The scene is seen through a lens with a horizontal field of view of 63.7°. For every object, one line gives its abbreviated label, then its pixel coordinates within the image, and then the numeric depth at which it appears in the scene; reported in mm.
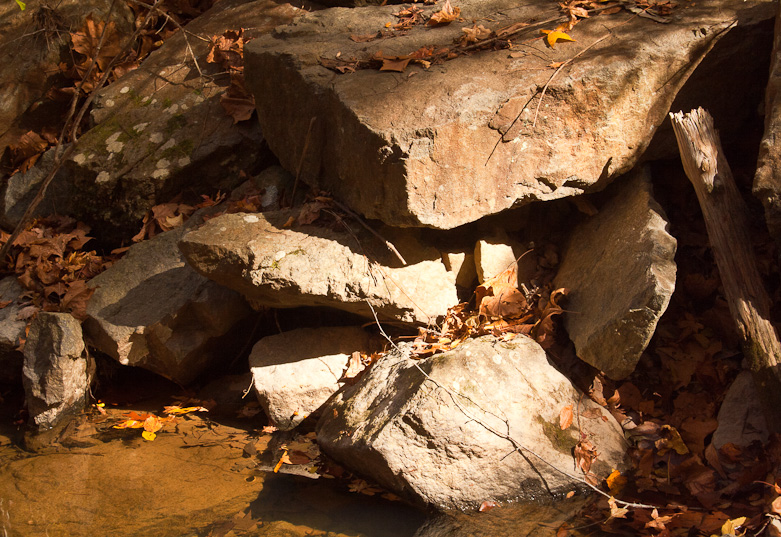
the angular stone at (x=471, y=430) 3008
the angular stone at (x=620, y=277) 2980
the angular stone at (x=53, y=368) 3986
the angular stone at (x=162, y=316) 4113
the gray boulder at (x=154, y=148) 4719
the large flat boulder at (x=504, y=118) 3326
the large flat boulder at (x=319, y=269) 3551
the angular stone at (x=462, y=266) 3867
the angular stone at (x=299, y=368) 3801
